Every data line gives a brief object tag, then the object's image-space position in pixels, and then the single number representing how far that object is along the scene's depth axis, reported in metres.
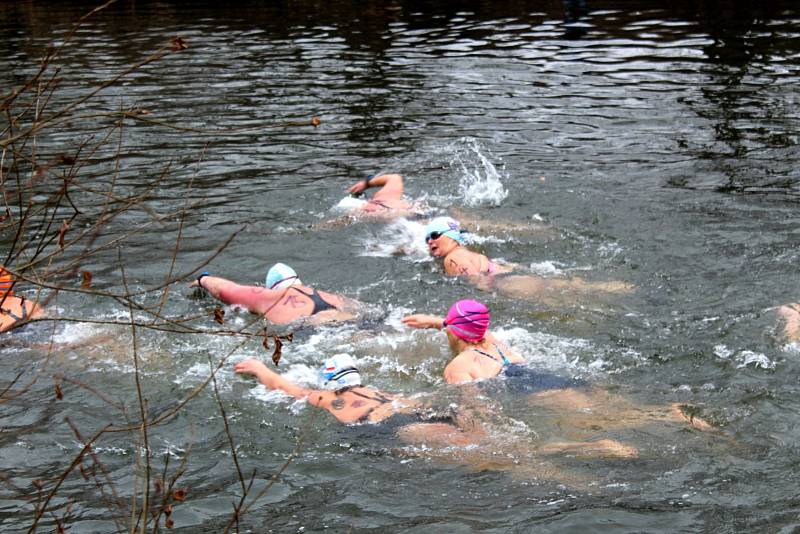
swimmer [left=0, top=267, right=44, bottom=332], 8.73
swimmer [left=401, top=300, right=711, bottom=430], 6.88
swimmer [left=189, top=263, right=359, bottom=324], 8.86
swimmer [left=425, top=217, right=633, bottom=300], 9.38
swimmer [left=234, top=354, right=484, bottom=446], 6.79
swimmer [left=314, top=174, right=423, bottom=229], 11.70
